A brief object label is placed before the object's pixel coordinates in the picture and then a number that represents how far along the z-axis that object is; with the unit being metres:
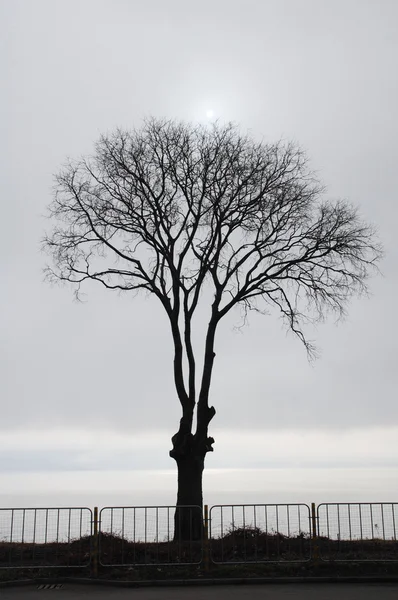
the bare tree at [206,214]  20.16
